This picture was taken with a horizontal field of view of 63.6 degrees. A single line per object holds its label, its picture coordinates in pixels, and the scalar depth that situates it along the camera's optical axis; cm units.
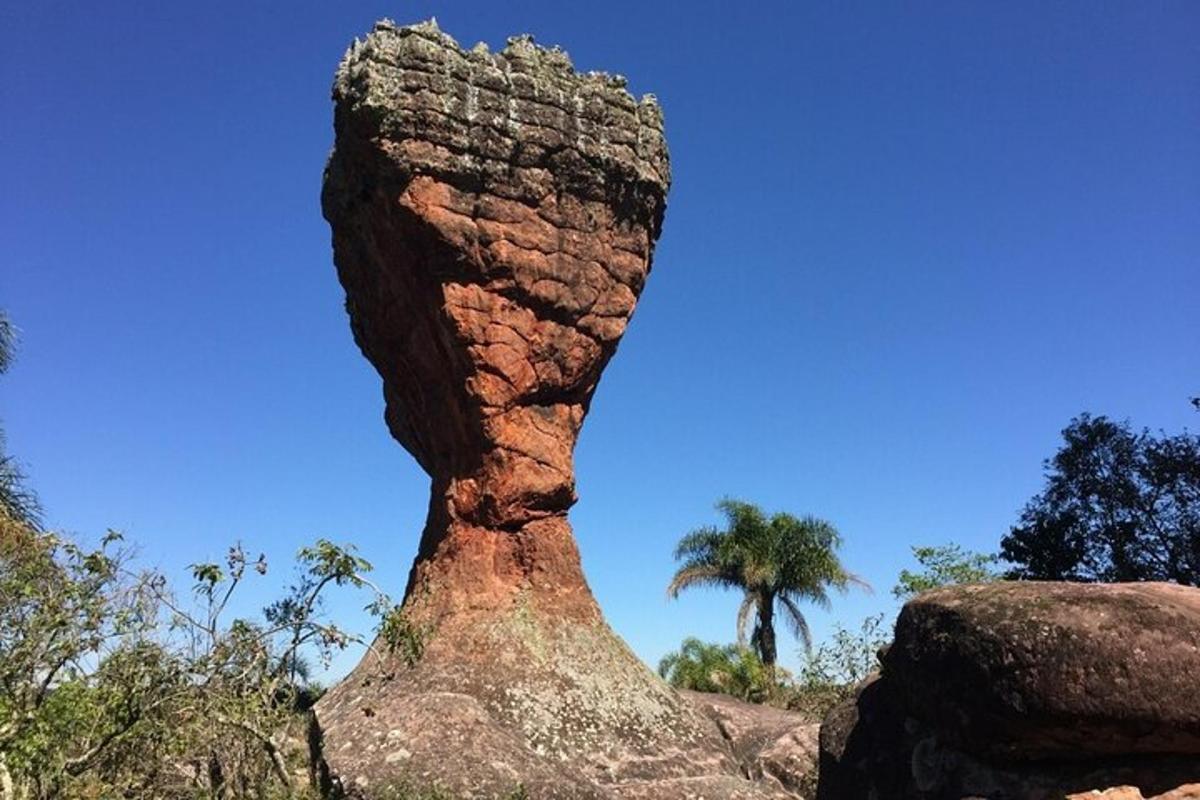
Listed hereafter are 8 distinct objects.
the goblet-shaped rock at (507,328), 1268
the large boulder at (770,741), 1325
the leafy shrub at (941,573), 2281
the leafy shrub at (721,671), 2677
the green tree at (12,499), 1934
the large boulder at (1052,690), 590
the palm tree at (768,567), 2872
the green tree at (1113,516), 2555
